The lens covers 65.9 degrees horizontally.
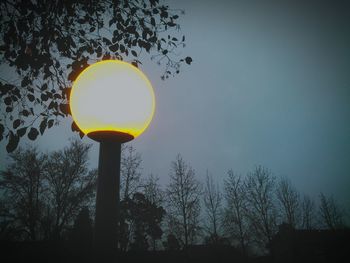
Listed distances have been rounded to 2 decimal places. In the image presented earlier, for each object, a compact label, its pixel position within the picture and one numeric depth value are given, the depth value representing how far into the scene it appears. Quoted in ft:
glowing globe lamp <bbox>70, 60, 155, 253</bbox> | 5.81
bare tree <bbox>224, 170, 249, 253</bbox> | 91.25
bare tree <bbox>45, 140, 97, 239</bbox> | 82.84
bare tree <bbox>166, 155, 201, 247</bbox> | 85.15
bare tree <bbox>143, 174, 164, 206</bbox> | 90.38
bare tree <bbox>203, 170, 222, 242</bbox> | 90.27
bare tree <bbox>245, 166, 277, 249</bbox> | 89.81
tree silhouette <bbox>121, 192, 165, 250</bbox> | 83.38
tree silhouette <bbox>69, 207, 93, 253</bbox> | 76.64
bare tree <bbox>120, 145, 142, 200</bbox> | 77.94
